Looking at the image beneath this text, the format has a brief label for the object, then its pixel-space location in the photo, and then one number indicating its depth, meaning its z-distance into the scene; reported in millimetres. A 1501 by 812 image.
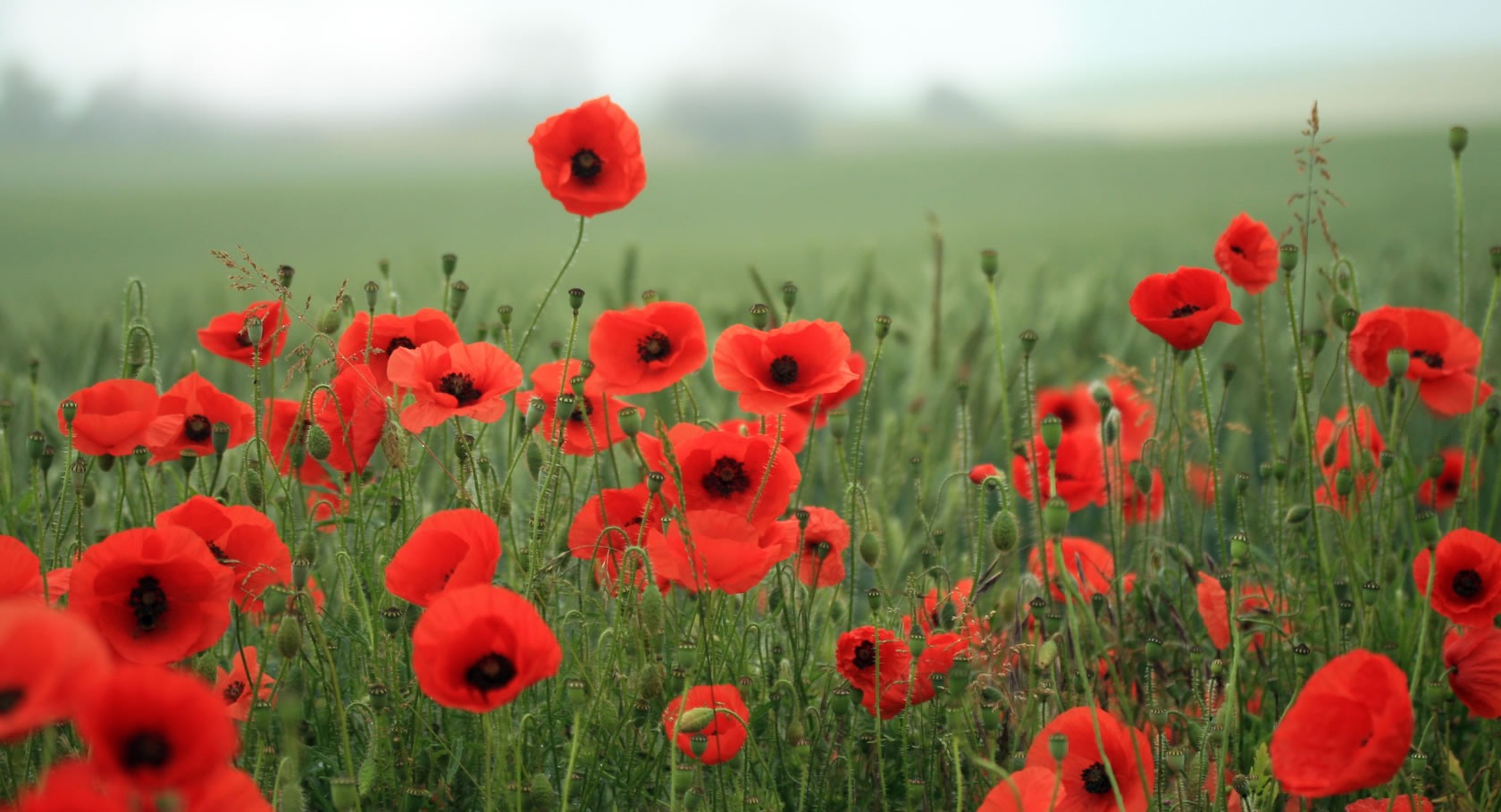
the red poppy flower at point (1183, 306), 3030
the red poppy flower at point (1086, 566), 3188
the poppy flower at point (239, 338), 3065
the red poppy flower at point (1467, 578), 2956
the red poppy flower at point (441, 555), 2845
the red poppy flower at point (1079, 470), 3290
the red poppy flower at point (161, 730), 2587
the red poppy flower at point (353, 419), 3001
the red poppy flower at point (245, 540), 2929
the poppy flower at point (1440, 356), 3176
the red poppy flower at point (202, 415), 3050
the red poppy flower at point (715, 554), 2888
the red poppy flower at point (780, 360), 2968
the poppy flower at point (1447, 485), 3490
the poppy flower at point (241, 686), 2963
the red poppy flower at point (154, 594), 2833
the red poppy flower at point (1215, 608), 3097
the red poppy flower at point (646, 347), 2993
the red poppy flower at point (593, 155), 3020
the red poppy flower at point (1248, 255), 3135
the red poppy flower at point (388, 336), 3018
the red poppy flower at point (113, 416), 2984
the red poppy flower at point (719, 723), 2899
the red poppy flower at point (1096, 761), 2918
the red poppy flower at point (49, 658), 2400
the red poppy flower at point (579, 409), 3039
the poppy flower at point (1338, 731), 2766
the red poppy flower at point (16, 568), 2840
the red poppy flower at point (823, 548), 3058
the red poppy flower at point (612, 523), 3011
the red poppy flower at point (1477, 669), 2947
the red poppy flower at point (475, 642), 2757
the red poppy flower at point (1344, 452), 3211
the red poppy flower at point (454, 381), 2934
